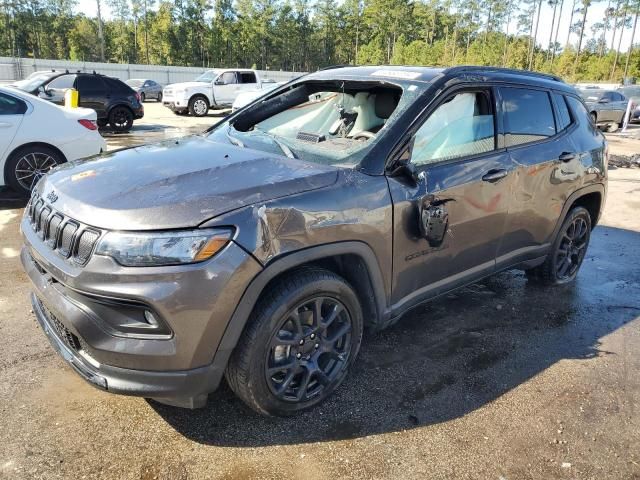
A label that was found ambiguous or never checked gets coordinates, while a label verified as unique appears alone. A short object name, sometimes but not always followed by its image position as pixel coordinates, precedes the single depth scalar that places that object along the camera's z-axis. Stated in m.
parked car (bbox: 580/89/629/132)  19.73
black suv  13.86
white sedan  6.46
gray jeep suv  2.18
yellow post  9.85
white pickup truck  20.42
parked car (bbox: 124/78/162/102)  29.41
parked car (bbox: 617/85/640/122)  21.04
